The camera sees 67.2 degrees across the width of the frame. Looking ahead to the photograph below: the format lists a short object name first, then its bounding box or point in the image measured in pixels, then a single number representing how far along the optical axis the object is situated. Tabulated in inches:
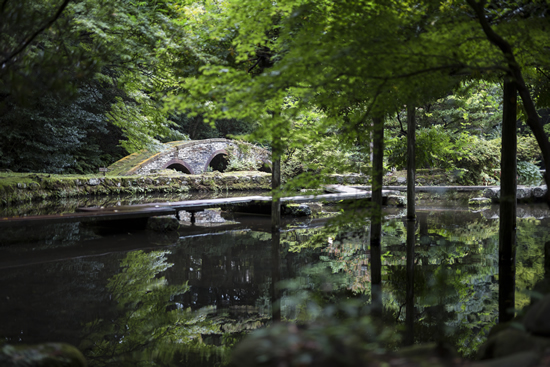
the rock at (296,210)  500.4
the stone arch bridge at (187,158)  844.0
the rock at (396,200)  621.1
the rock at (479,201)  622.4
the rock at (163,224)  389.1
